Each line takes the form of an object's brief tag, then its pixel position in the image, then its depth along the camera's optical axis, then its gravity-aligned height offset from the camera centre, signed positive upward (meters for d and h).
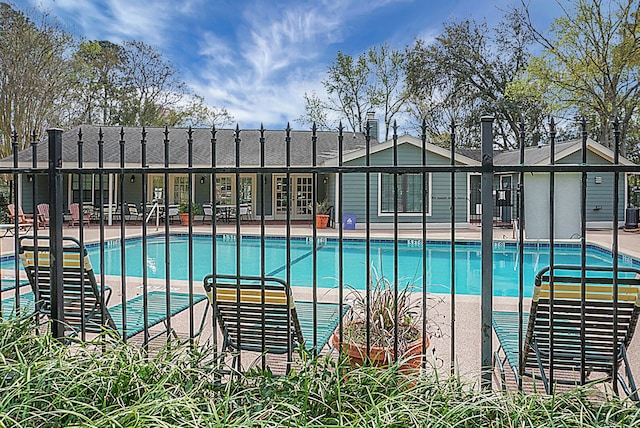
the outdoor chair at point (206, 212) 18.28 -0.13
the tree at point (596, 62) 18.70 +5.60
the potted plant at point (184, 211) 17.45 -0.10
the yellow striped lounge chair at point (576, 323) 2.80 -0.68
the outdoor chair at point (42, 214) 15.84 -0.13
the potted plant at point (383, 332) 3.01 -0.79
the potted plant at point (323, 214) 17.19 -0.23
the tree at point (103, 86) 27.70 +6.99
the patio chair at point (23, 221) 14.21 -0.35
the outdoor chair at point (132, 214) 18.64 -0.19
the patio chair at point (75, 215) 15.87 -0.19
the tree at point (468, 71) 28.45 +7.73
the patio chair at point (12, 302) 3.52 -0.86
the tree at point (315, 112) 29.02 +5.53
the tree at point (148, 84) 28.23 +7.13
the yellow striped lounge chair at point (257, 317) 3.11 -0.70
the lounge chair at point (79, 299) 3.61 -0.69
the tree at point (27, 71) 19.61 +5.55
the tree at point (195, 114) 29.02 +5.53
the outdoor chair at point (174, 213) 18.11 -0.16
